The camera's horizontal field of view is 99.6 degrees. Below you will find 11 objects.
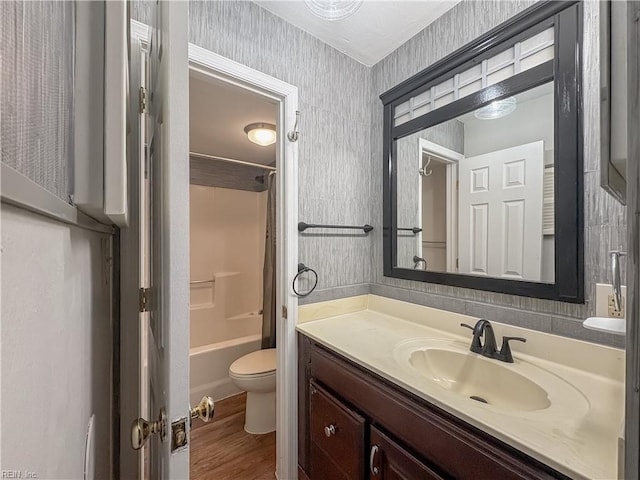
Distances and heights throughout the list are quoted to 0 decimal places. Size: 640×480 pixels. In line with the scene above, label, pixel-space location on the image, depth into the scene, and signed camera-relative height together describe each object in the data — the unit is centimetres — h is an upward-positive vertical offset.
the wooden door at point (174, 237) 50 +0
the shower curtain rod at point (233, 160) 283 +87
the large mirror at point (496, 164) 100 +34
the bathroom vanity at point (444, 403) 64 -49
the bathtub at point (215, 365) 226 -111
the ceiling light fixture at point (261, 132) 226 +90
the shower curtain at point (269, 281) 246 -40
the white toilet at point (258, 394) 183 -109
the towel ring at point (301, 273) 141 -19
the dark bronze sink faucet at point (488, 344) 104 -42
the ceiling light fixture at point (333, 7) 112 +97
